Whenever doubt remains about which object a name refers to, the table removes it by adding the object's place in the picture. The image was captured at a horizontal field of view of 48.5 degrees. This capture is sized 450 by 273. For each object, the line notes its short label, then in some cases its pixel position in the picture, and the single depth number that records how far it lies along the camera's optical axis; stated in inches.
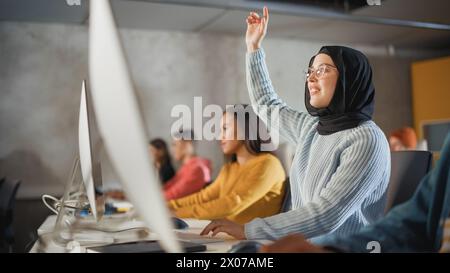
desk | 46.6
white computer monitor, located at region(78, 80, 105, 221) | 49.0
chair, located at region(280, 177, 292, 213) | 55.8
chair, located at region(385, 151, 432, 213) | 52.8
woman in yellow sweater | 63.4
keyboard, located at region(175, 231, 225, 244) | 49.9
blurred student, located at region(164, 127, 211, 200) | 112.0
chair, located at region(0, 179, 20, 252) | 91.4
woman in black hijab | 44.5
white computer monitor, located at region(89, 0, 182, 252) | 33.8
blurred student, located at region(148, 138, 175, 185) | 138.2
